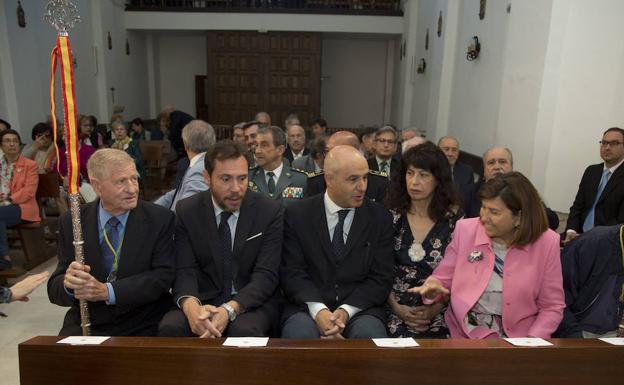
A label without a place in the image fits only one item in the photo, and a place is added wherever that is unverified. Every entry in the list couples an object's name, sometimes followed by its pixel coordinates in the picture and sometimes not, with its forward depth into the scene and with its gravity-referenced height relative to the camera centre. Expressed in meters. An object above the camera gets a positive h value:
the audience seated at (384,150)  4.58 -0.50
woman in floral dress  2.54 -0.72
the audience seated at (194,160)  3.36 -0.50
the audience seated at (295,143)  5.39 -0.54
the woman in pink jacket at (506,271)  2.14 -0.79
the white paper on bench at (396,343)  1.56 -0.81
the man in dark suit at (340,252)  2.40 -0.80
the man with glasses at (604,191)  4.02 -0.76
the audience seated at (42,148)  5.81 -0.75
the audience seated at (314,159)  4.49 -0.62
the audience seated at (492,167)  3.73 -0.53
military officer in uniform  3.65 -0.61
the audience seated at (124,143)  7.37 -0.81
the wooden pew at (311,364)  1.53 -0.86
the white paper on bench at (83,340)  1.56 -0.82
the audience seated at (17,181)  4.67 -0.91
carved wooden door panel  12.72 +0.51
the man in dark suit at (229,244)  2.38 -0.77
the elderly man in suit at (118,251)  2.21 -0.76
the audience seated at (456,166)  4.41 -0.63
